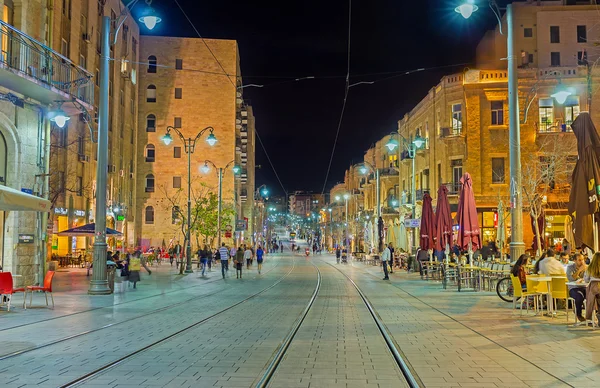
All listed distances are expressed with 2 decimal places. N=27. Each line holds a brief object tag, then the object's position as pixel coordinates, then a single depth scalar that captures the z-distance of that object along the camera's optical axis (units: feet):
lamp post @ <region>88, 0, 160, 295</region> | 66.69
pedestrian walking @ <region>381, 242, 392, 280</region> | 103.74
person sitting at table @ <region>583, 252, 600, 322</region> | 40.91
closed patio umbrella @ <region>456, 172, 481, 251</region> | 79.25
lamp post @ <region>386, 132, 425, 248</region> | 114.11
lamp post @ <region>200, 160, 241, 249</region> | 151.34
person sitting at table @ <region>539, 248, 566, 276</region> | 50.75
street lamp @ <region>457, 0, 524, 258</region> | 56.90
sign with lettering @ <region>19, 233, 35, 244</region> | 68.08
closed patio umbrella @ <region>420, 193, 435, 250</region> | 102.22
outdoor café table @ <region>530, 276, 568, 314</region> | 47.93
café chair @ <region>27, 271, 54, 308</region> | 53.70
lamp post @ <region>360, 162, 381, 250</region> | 157.38
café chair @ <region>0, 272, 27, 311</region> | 49.62
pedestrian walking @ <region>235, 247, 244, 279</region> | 109.81
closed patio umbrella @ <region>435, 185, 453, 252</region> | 93.50
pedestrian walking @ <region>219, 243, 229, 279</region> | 109.44
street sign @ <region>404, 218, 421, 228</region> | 123.36
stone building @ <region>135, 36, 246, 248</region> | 228.63
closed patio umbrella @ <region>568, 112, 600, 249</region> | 42.63
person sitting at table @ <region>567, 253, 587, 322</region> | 43.70
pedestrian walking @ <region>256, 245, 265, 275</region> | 126.57
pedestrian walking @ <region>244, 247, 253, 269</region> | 146.85
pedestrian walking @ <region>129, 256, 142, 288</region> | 79.36
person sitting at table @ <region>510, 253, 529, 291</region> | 52.65
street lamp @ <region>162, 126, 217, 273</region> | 114.32
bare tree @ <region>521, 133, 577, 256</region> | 116.06
